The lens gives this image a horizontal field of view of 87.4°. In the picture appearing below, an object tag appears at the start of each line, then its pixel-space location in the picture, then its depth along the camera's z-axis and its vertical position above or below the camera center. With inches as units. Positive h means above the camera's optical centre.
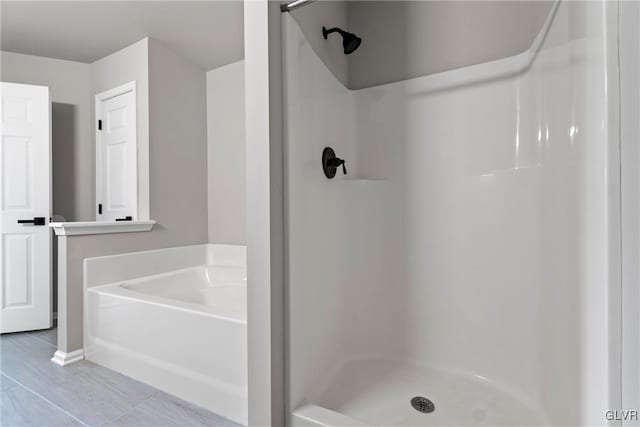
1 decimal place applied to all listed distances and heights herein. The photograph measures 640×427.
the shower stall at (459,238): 35.7 -4.4
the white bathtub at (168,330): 57.4 -23.4
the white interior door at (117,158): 112.0 +20.4
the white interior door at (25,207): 100.6 +3.2
